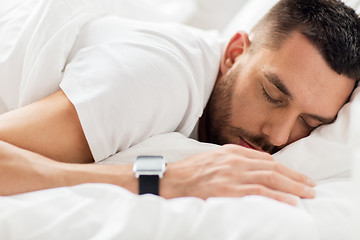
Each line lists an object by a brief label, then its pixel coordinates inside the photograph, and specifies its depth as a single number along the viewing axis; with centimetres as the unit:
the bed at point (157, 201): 72
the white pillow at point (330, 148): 102
